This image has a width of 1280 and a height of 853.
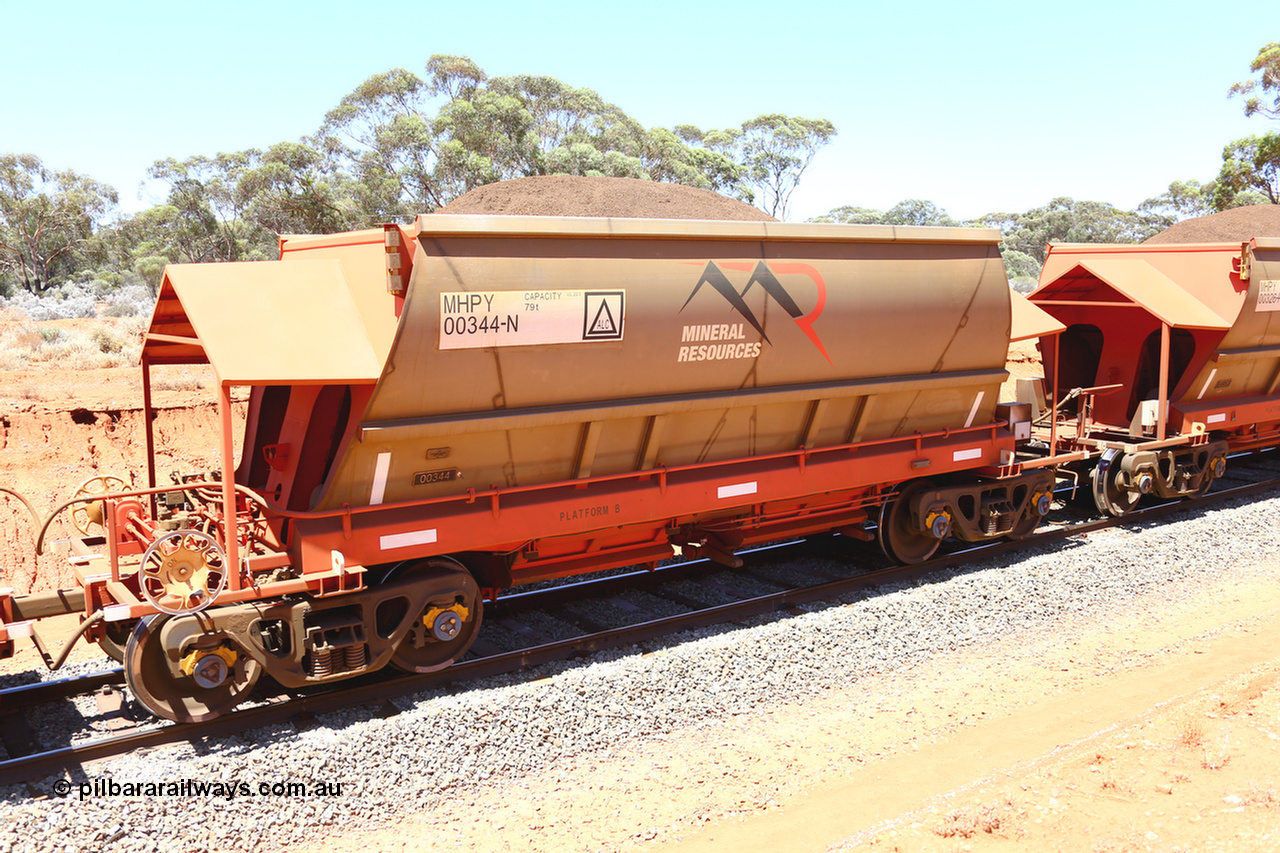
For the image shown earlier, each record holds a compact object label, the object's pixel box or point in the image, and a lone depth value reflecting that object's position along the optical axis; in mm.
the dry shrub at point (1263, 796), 5797
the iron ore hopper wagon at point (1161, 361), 12633
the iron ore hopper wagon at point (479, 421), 6773
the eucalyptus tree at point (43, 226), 48812
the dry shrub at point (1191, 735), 6625
